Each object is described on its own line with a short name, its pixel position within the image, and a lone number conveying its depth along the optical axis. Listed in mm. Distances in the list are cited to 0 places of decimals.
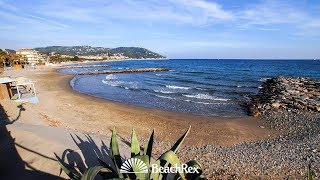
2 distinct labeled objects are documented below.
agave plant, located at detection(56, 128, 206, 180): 2547
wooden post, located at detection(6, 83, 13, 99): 11679
